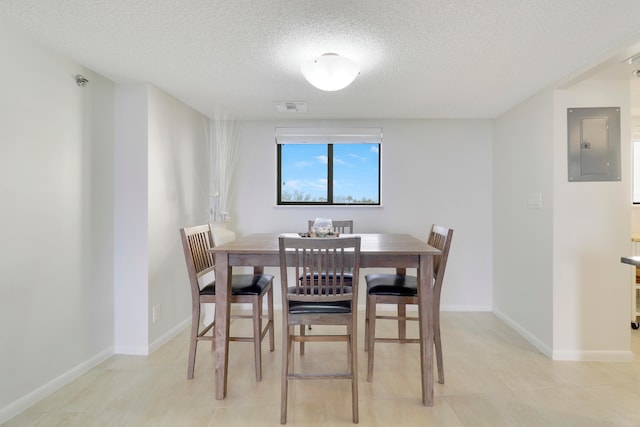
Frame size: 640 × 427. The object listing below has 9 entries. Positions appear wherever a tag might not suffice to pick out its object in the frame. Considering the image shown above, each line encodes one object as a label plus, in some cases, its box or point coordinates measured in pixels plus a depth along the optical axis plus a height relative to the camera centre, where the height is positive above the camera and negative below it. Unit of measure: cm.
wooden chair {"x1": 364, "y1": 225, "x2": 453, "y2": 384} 219 -51
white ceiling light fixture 195 +83
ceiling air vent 320 +104
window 395 +48
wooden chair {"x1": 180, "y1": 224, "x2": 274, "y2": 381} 221 -50
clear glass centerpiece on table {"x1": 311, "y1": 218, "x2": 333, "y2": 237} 236 -8
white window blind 377 +87
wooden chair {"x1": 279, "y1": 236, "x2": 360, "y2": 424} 175 -49
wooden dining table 197 -33
